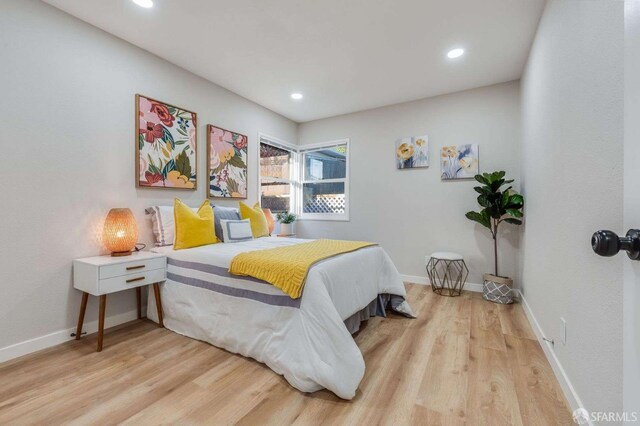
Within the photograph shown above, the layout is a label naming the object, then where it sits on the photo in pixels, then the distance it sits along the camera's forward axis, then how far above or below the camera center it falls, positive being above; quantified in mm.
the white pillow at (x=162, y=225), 2717 -138
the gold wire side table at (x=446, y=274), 3455 -825
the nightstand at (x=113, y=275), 2033 -495
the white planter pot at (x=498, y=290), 3057 -875
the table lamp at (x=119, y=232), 2287 -178
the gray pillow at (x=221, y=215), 2949 -48
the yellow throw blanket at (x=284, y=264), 1738 -355
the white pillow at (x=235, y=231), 2898 -210
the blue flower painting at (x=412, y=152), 3836 +816
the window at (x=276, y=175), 4289 +586
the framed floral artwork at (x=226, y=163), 3342 +607
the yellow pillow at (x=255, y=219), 3378 -102
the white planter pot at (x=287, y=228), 4547 -297
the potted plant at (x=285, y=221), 4508 -166
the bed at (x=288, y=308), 1601 -707
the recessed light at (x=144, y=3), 2076 +1553
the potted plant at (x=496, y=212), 2982 -16
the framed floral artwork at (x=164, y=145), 2656 +666
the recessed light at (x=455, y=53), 2697 +1542
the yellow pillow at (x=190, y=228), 2570 -164
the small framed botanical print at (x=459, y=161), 3541 +637
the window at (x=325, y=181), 4582 +504
